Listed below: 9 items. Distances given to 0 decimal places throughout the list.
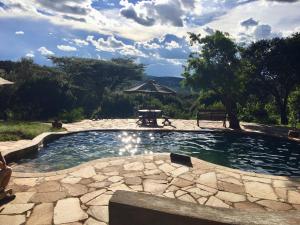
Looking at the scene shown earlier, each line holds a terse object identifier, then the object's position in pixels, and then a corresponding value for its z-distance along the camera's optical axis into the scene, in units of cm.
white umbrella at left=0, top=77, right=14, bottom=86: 823
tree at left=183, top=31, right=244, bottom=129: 1833
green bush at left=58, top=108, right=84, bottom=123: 2014
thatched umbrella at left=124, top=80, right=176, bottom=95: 1977
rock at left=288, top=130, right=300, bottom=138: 1474
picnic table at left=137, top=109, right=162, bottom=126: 1881
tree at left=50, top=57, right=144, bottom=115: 4372
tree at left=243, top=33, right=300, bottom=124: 2073
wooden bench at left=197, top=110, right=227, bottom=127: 1888
